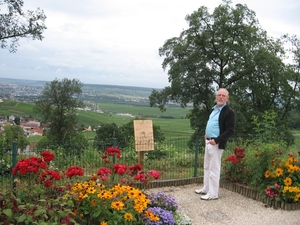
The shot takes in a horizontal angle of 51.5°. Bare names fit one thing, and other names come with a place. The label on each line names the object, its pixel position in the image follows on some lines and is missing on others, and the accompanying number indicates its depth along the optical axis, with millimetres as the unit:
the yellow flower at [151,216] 3986
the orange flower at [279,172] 5770
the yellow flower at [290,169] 5789
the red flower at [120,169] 4619
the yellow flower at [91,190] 3842
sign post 6816
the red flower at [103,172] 4559
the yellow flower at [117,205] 3680
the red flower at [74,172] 4301
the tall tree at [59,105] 26641
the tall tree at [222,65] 21500
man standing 5586
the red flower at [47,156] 4188
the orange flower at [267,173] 5980
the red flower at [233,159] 6452
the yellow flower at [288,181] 5664
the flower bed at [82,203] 3262
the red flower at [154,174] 4793
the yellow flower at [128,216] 3701
